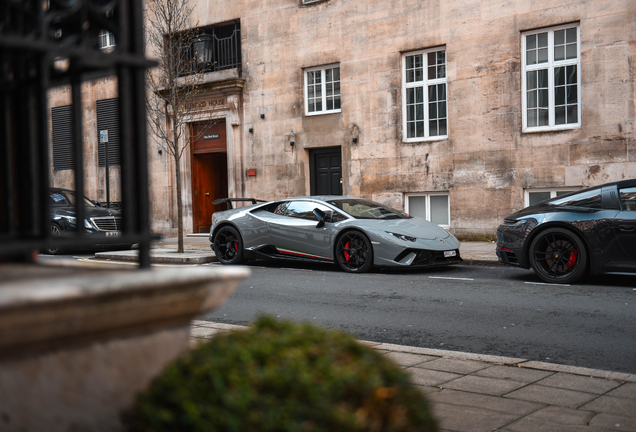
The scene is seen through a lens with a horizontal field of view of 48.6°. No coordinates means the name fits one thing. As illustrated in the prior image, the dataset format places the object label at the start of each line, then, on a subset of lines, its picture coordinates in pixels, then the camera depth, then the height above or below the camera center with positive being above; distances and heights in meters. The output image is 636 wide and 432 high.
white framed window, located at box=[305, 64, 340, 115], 21.17 +3.02
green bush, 1.90 -0.57
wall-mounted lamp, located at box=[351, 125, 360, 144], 20.38 +1.58
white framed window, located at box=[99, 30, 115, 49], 25.56 +5.69
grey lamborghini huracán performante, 12.26 -0.85
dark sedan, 18.20 -0.61
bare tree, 18.67 +3.84
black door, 21.20 +0.56
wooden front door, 23.91 +0.74
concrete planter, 1.89 -0.42
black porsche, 9.88 -0.75
